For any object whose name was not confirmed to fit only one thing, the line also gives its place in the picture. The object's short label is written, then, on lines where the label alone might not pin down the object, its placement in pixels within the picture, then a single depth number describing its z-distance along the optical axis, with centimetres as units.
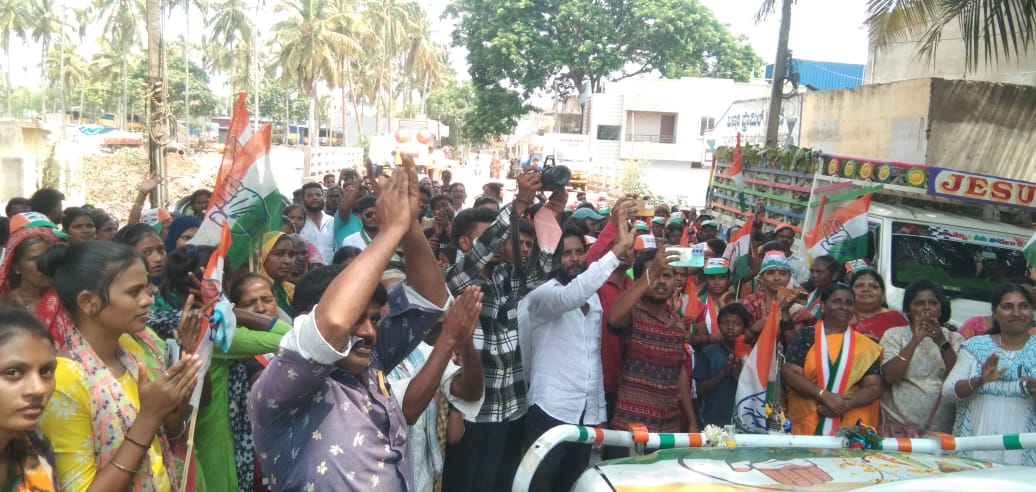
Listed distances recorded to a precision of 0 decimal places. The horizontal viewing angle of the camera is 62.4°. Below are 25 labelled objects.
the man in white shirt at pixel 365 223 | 681
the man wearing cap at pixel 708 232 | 1001
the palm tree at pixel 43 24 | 6155
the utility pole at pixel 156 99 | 952
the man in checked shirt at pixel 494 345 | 395
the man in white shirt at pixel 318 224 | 821
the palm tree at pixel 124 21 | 5866
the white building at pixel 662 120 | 4075
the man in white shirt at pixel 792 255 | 808
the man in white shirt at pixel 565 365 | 412
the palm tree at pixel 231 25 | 5747
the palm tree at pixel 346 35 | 4538
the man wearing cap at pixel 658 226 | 1058
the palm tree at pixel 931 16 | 776
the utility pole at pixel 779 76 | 1367
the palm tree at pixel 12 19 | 5828
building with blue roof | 3294
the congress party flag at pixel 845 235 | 677
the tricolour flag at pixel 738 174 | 1153
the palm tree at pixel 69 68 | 7225
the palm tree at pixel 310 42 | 4444
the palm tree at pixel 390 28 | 5412
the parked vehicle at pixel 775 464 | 258
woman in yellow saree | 423
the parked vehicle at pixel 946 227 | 738
